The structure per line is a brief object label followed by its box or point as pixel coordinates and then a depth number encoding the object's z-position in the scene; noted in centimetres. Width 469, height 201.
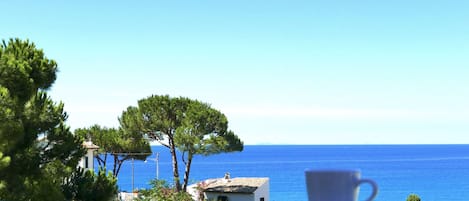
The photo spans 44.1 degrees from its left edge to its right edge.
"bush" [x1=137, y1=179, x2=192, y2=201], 2108
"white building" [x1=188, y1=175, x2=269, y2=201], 3203
